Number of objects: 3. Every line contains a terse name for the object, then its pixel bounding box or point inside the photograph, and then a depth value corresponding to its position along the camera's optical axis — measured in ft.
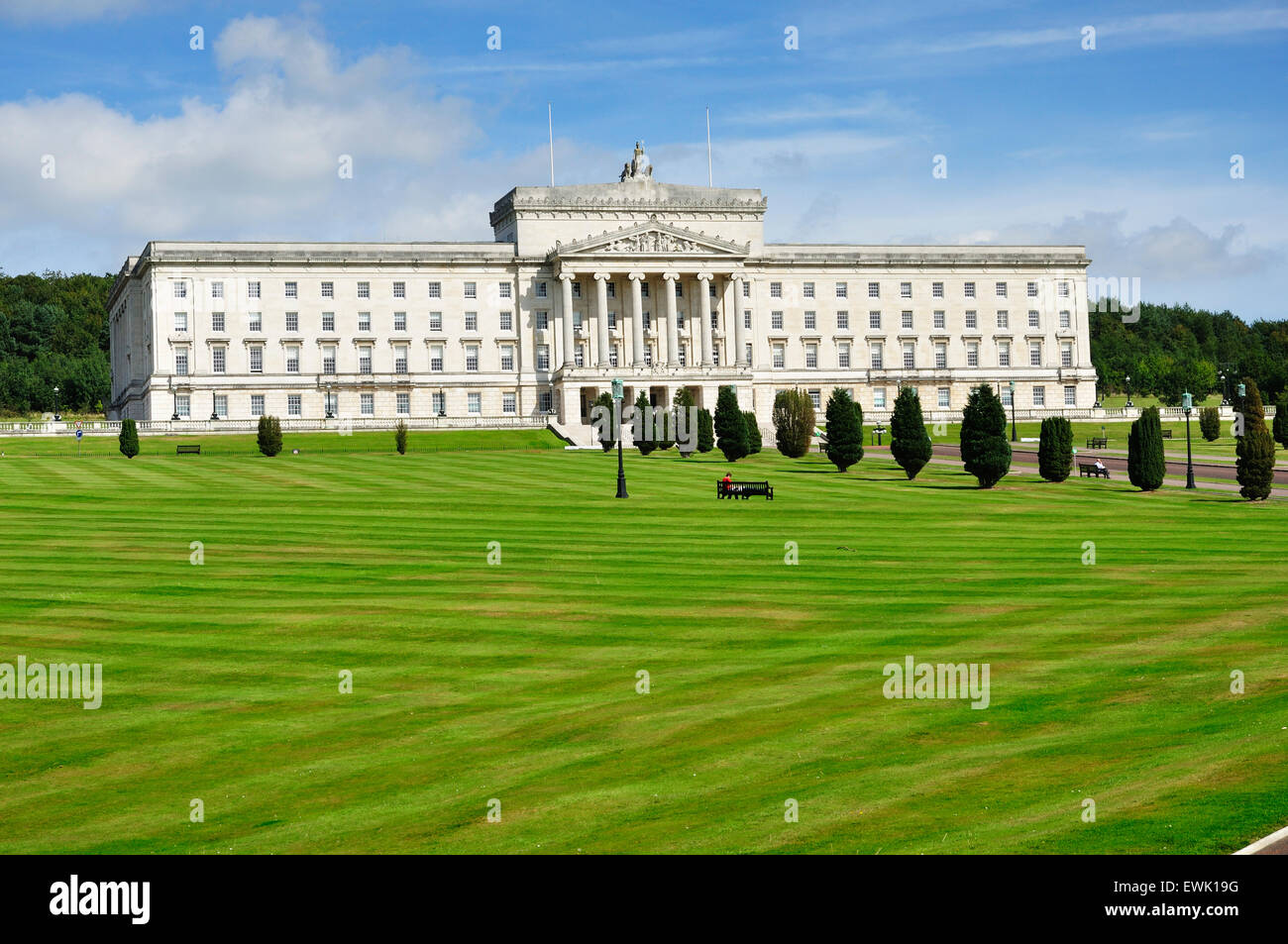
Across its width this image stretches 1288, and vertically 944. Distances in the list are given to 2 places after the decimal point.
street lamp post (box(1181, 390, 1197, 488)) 244.83
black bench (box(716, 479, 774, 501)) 220.43
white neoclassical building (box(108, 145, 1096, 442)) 462.19
